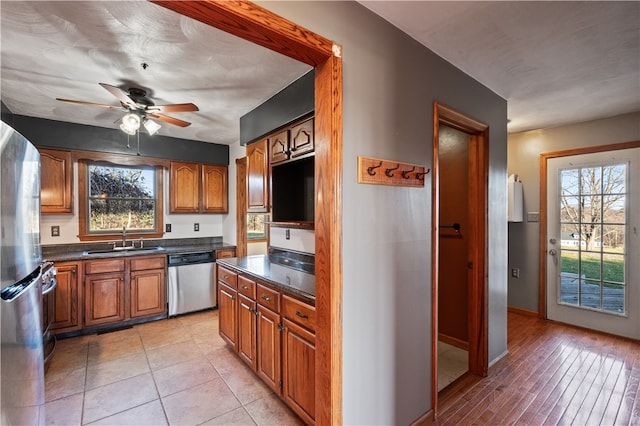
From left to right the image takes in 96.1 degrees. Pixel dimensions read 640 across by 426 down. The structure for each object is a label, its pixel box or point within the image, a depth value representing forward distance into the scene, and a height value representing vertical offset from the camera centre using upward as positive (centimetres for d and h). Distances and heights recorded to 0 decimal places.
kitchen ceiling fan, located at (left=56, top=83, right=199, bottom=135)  246 +92
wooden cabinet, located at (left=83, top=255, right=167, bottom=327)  345 -98
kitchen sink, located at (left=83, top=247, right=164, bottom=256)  379 -53
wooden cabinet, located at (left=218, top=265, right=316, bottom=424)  181 -94
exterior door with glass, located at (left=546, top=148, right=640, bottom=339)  325 -38
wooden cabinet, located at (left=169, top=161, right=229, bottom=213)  434 +37
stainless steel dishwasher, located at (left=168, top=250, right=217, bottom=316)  393 -100
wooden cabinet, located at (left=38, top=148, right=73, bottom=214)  345 +37
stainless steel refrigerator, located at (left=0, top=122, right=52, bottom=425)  105 -31
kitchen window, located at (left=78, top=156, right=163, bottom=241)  386 +16
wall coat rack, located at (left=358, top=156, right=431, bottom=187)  156 +22
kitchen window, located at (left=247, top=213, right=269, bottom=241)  469 -29
